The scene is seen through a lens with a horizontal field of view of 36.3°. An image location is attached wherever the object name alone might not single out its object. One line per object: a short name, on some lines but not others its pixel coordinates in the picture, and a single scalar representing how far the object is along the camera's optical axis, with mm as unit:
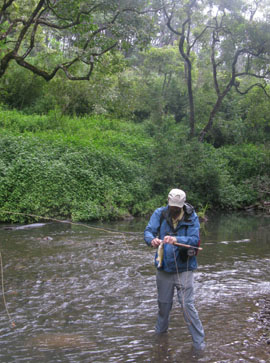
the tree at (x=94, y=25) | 12336
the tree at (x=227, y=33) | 21031
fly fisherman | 4688
